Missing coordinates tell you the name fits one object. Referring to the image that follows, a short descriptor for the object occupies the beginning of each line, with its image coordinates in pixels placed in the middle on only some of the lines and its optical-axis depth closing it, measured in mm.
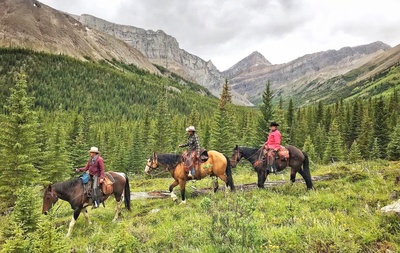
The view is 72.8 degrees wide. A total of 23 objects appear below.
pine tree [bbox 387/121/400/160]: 42500
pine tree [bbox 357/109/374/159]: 56531
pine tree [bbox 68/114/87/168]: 47281
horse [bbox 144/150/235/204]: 13438
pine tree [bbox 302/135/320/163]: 50181
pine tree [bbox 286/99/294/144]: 66444
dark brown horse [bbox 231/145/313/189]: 12781
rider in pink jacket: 13289
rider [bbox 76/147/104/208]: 11602
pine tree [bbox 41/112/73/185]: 35872
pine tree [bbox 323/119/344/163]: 53803
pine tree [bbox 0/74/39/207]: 23094
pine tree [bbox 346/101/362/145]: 72125
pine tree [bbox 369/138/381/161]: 45109
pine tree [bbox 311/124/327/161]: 67306
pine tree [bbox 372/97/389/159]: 55906
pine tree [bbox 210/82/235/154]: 45812
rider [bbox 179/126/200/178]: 13466
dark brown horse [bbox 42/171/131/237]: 11188
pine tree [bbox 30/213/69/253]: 5109
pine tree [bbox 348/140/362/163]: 45681
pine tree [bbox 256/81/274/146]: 44131
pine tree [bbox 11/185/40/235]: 8898
